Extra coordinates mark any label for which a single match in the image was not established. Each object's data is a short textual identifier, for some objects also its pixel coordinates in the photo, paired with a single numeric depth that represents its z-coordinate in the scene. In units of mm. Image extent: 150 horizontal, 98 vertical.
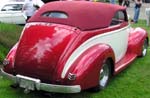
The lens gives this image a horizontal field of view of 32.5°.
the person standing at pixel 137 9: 13227
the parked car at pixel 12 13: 10834
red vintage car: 4095
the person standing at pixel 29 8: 9135
